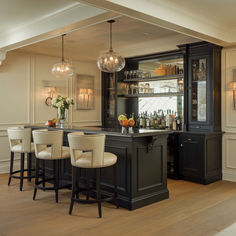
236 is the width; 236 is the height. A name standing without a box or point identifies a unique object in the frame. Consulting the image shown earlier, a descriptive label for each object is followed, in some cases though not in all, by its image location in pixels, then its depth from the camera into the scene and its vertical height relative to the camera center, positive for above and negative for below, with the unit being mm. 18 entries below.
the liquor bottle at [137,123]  7153 -217
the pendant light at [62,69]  5652 +883
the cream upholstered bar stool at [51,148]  4281 -502
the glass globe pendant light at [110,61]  4812 +884
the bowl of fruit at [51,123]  5508 -165
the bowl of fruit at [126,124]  4059 -137
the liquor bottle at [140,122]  7004 -200
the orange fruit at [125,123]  4071 -123
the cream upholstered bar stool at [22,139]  4926 -423
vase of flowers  5652 +181
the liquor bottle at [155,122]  6604 -178
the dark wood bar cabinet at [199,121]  5406 -131
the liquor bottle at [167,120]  6306 -126
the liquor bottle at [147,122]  6842 -195
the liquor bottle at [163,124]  6459 -218
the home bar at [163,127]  4098 -246
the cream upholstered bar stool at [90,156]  3656 -545
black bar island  4004 -755
